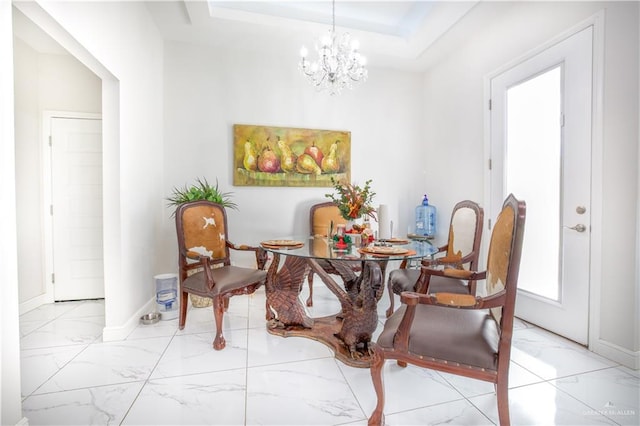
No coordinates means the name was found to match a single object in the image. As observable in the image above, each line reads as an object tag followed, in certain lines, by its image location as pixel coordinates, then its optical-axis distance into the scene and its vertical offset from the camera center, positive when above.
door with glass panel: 2.19 +0.31
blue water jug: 3.83 -0.18
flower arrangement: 2.21 +0.03
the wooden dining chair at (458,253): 2.21 -0.38
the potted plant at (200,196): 2.96 +0.11
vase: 2.32 -0.14
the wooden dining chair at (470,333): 1.23 -0.58
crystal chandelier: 2.58 +1.30
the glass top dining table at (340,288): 1.94 -0.60
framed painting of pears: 3.51 +0.62
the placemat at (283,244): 2.16 -0.28
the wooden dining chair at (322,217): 3.53 -0.13
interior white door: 3.16 +0.02
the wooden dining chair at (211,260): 2.24 -0.46
